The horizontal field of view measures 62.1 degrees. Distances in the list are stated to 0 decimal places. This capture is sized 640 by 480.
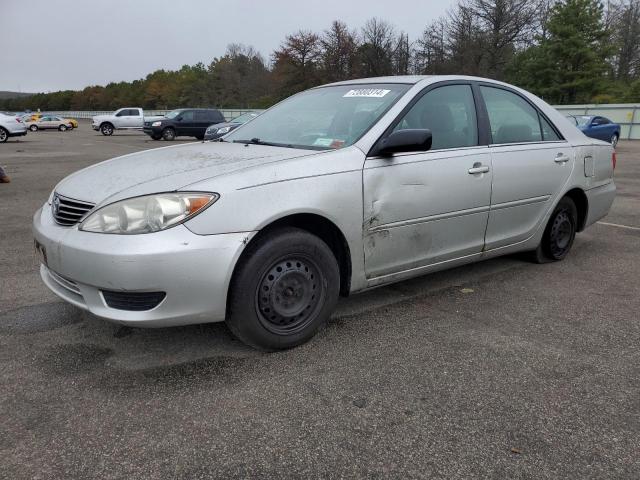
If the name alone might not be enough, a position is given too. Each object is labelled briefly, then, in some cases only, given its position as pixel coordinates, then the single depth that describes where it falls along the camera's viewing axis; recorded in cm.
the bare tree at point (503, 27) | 4641
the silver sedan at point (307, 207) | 260
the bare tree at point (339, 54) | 5662
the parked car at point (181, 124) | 2680
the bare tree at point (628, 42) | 4378
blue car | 1816
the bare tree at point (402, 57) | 5278
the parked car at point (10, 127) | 2409
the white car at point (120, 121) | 3375
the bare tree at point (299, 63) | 5950
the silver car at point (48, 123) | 3991
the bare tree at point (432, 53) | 4806
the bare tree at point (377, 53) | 5372
